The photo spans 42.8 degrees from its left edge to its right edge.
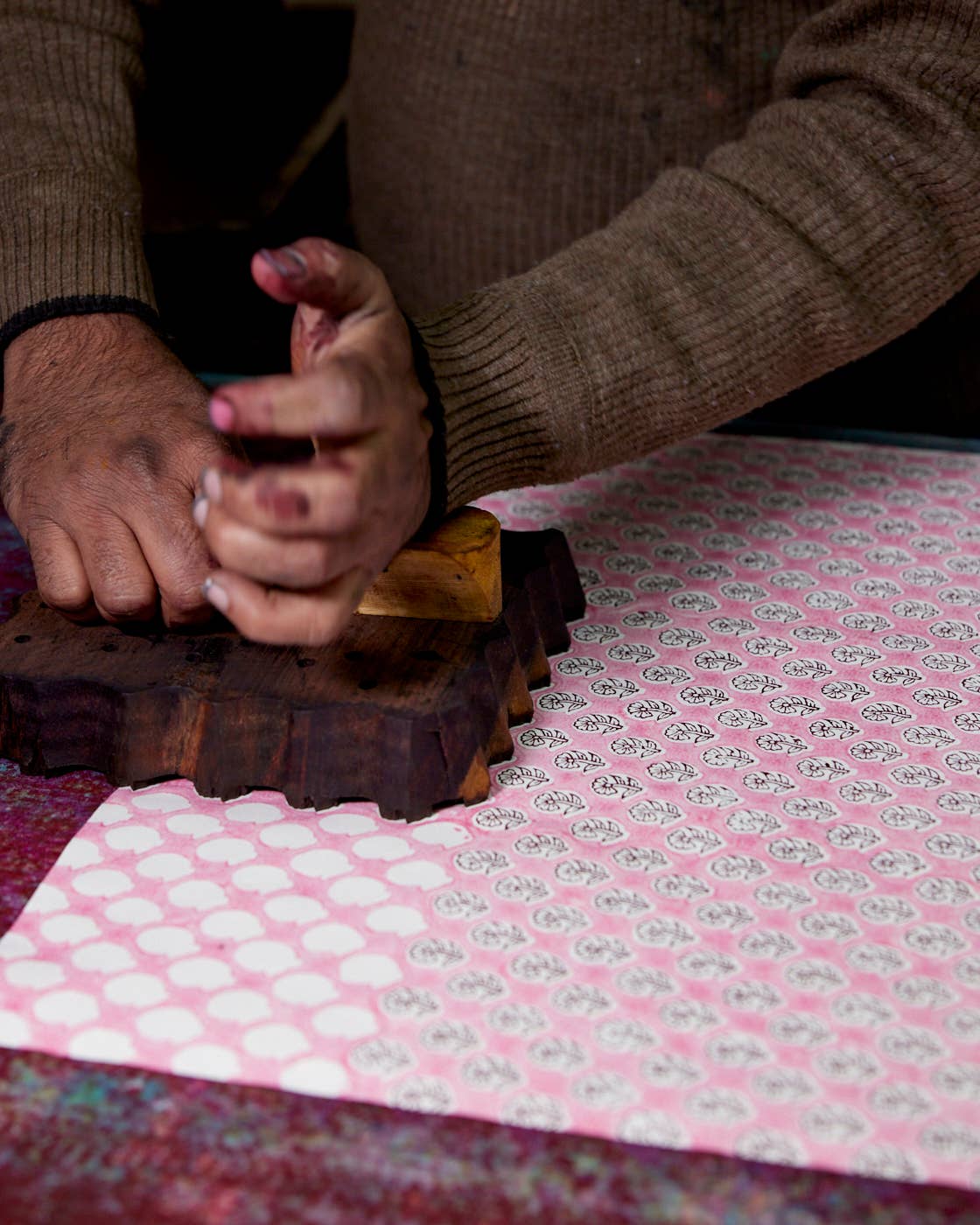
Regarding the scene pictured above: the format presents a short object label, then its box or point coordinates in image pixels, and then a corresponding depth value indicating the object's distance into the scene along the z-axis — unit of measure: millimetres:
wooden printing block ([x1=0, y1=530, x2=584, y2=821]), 723
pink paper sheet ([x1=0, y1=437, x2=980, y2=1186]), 548
